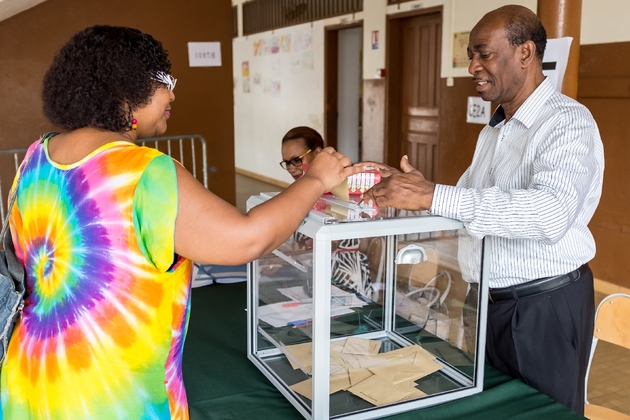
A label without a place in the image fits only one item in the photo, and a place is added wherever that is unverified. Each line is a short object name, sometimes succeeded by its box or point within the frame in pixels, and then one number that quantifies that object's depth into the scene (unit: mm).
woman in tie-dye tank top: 950
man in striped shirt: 1505
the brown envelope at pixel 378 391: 1258
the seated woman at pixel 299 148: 2799
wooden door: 6070
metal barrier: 4455
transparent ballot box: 1178
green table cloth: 1298
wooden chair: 1848
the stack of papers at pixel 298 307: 1270
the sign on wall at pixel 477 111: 5211
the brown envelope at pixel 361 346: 1400
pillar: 2299
